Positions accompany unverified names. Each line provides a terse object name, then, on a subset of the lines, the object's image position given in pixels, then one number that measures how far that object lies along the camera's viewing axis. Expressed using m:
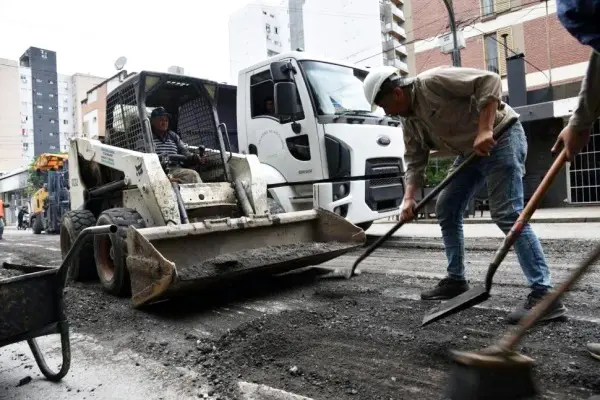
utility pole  12.31
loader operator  5.07
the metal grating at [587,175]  13.24
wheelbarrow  2.16
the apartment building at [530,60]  13.41
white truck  5.99
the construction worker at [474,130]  2.80
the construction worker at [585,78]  1.48
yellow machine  15.12
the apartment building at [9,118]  57.91
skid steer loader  3.63
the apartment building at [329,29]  38.78
